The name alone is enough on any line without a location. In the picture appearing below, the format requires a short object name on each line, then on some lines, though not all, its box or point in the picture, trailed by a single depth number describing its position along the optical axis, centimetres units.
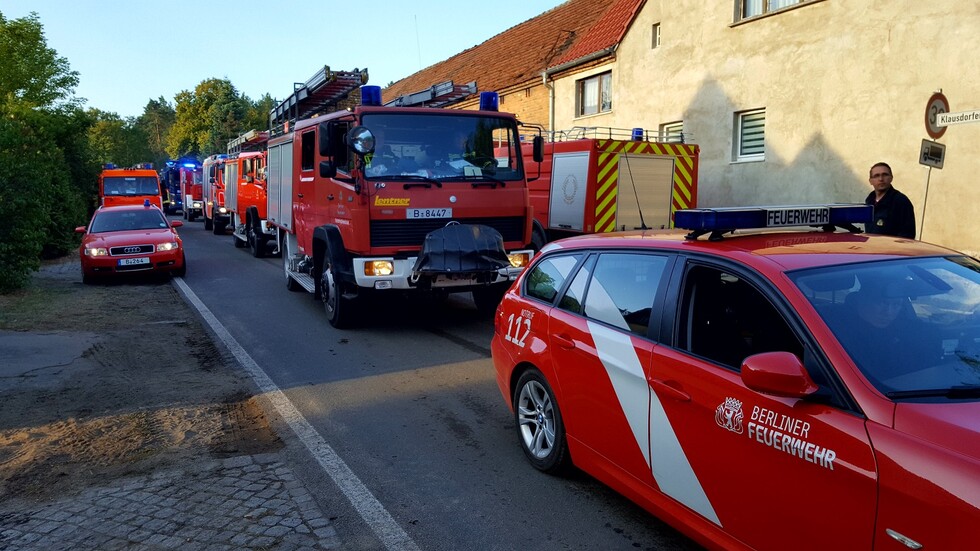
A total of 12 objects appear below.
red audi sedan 1339
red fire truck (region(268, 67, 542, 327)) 845
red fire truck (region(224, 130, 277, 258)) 1802
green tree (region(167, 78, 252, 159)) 5903
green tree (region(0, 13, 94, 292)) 1189
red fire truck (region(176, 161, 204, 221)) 3384
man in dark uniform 695
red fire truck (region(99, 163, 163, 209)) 2591
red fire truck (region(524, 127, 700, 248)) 1309
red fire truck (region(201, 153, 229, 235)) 2478
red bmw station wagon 242
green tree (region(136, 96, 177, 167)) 9921
